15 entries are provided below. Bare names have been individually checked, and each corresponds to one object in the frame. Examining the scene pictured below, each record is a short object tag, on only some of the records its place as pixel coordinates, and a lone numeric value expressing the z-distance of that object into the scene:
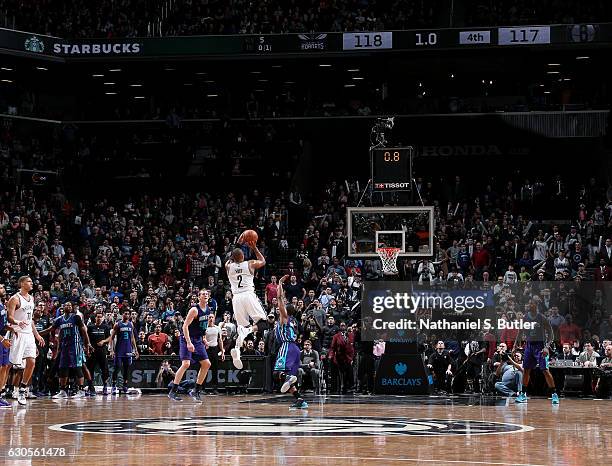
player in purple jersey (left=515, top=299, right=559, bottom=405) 22.31
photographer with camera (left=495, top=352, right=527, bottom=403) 23.12
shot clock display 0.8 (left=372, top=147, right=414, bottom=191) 24.61
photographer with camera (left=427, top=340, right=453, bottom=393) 24.83
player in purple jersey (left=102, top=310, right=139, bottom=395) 24.30
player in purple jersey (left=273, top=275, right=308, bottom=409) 19.25
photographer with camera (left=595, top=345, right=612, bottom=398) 23.73
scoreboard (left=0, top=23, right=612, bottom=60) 37.06
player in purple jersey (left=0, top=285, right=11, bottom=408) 19.64
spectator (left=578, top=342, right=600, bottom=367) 24.00
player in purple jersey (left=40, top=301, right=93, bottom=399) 22.66
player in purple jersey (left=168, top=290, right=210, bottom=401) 20.22
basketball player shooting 15.85
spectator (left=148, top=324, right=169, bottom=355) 26.43
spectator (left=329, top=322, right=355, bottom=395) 25.16
